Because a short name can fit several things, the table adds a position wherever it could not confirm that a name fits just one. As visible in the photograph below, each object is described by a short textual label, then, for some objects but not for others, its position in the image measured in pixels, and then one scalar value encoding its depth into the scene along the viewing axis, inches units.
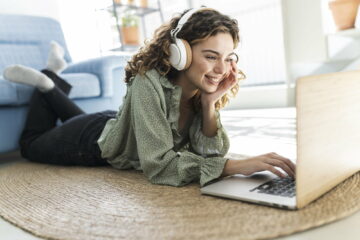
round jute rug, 27.1
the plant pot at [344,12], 99.3
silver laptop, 25.9
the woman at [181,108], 38.8
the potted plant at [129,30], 135.0
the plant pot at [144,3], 147.7
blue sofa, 70.1
